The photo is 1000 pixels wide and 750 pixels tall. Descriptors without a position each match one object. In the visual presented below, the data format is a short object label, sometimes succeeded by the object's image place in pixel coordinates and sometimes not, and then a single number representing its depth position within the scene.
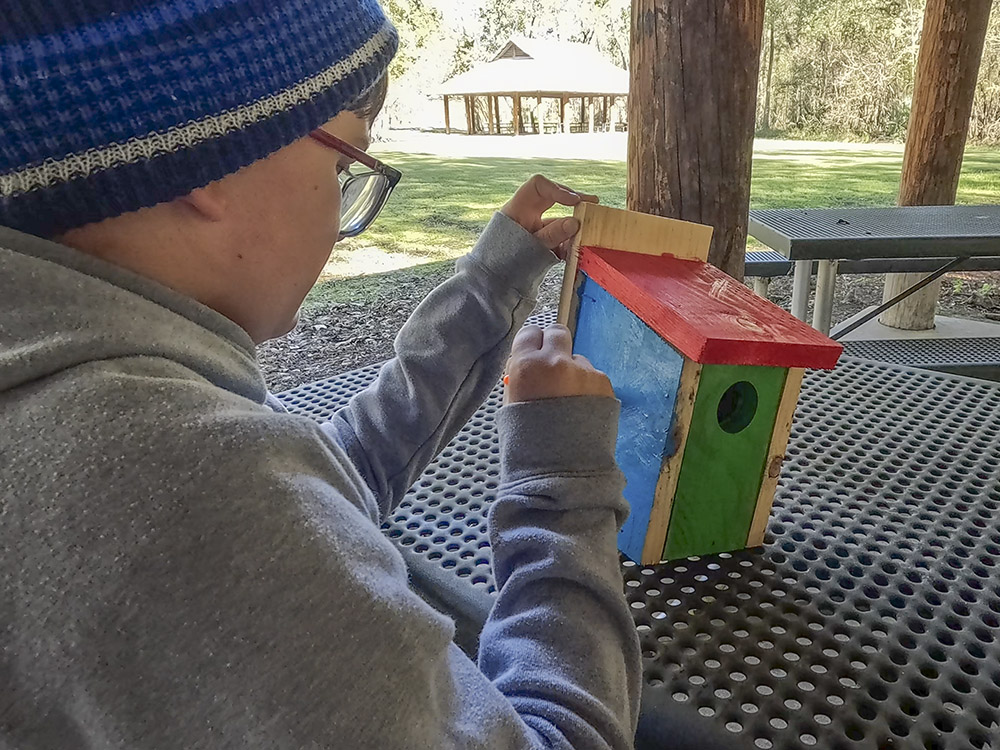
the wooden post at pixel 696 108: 1.39
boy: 0.35
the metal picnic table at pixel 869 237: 2.21
